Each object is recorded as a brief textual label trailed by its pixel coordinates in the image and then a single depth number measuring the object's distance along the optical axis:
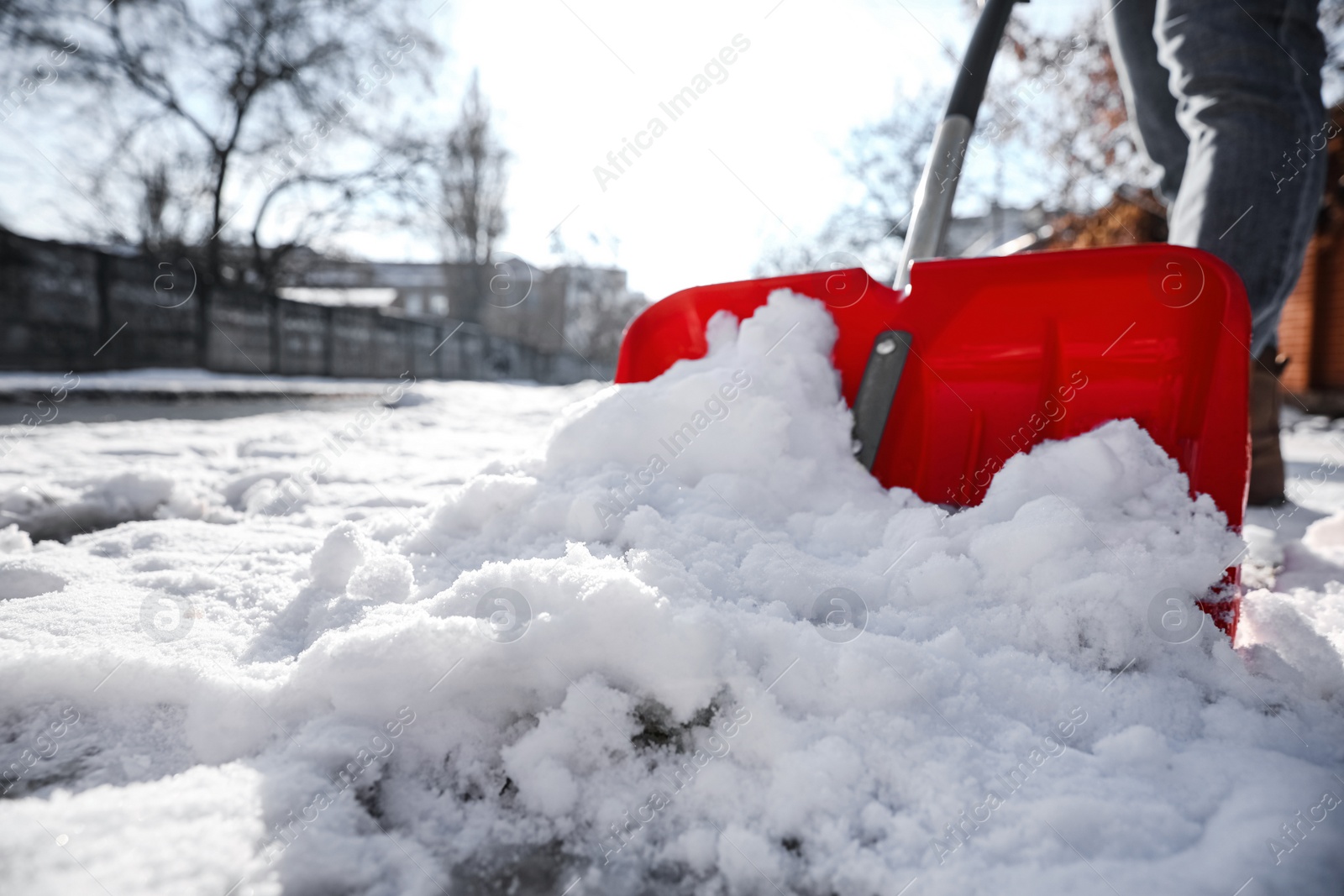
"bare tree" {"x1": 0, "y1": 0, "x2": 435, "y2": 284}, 11.91
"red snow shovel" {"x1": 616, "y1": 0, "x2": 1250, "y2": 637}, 0.98
